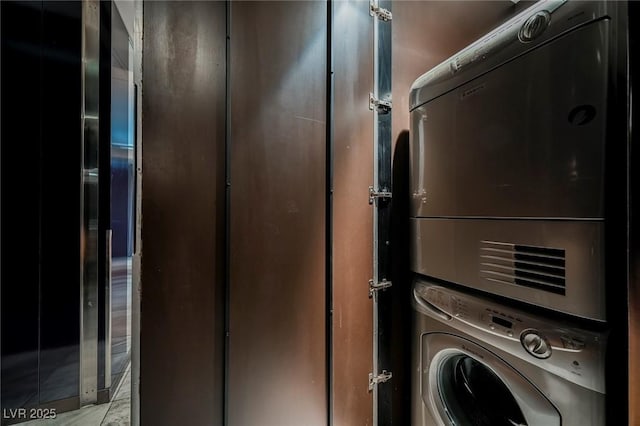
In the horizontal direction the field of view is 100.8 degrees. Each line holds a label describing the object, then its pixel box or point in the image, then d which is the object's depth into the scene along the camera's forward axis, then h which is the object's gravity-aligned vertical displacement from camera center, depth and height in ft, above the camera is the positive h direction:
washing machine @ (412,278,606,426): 2.18 -1.53
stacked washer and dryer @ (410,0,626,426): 2.13 -0.06
